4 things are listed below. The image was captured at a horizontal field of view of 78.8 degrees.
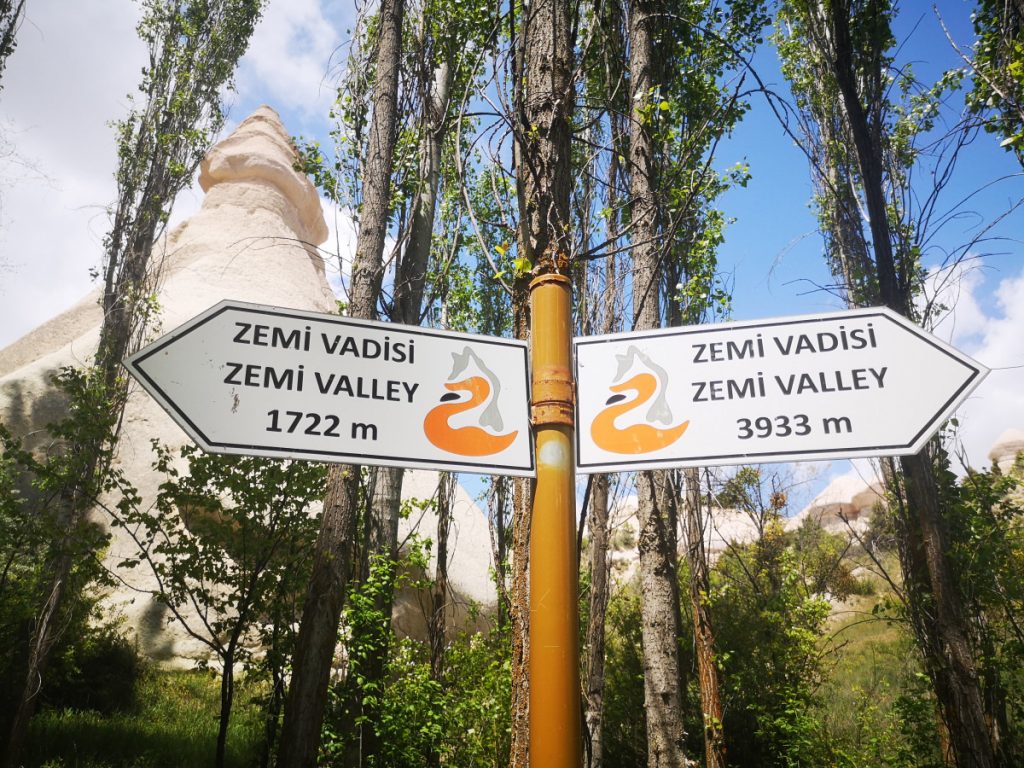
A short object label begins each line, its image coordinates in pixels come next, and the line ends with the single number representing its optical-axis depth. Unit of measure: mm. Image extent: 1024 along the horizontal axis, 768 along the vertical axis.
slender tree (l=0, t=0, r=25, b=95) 8070
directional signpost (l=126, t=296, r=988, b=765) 1627
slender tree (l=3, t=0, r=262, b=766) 9688
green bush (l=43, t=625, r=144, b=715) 12459
